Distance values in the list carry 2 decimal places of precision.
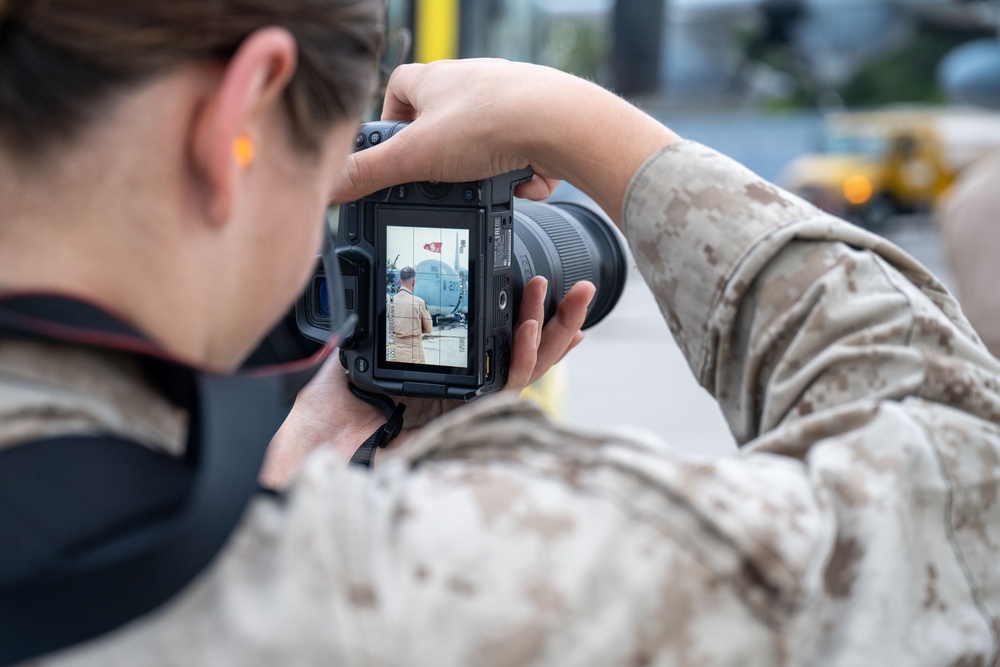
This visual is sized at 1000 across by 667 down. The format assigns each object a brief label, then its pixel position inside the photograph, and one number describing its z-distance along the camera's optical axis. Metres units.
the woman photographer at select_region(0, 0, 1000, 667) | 0.59
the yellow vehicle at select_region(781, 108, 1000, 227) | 14.82
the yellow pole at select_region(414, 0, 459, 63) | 3.71
